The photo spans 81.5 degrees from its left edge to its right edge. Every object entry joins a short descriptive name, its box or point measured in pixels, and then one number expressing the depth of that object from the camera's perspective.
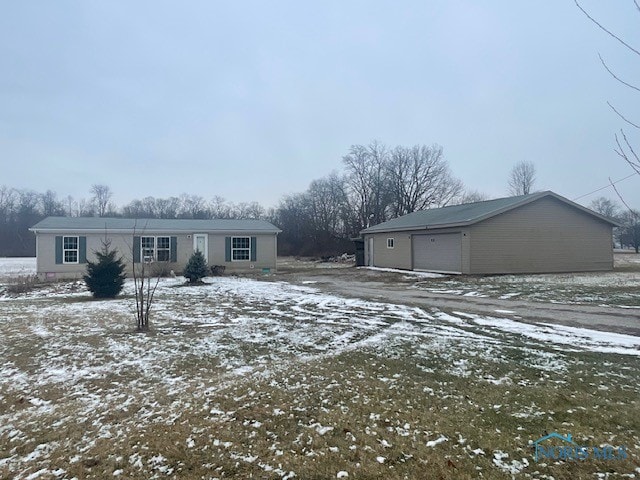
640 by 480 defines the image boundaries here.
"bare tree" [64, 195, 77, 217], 59.76
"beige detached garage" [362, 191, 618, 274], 17.61
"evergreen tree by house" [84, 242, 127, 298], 11.80
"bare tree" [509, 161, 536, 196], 52.78
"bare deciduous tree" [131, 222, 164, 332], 7.07
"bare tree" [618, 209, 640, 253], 41.49
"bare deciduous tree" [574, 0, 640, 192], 2.34
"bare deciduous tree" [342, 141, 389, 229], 44.03
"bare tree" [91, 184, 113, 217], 61.04
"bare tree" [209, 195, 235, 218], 59.48
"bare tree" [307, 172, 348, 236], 45.41
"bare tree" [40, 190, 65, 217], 54.91
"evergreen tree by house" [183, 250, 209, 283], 15.62
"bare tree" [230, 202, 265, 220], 58.66
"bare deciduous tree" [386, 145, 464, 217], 44.94
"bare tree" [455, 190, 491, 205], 48.05
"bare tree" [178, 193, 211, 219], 55.88
